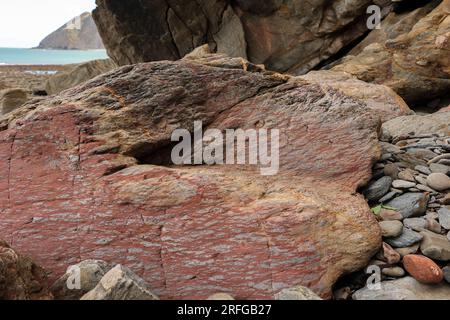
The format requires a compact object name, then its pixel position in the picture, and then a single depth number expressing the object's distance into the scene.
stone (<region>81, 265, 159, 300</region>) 3.01
